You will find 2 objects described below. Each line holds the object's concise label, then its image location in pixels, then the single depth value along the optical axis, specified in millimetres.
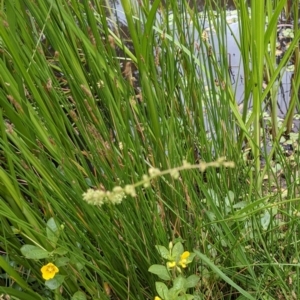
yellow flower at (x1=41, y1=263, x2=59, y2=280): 788
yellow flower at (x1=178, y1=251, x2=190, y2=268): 804
